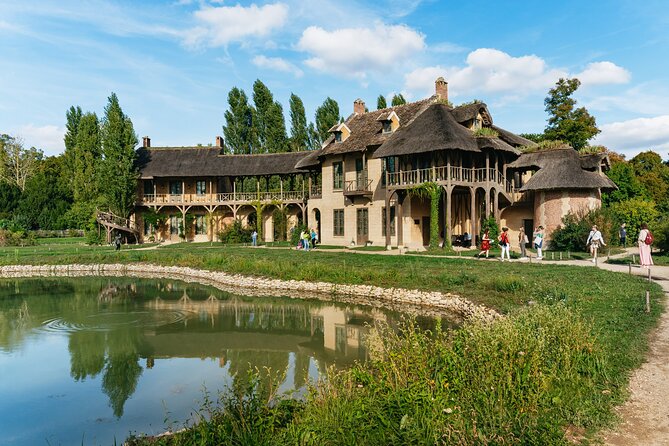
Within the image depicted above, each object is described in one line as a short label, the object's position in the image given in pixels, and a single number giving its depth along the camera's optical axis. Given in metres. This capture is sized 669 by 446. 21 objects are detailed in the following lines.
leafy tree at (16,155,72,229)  53.41
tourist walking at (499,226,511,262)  21.55
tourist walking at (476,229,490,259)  22.75
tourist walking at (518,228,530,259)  23.03
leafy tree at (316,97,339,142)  53.72
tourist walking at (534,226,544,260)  21.93
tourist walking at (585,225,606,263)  19.89
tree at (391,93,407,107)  50.09
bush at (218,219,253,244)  40.66
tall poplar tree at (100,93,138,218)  40.91
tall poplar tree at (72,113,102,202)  50.78
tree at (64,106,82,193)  54.47
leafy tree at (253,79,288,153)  53.59
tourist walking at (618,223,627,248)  28.34
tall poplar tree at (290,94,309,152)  55.44
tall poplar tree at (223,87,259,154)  55.12
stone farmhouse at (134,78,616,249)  27.50
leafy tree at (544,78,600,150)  42.94
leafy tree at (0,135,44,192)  67.00
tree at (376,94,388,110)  50.84
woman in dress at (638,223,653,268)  17.02
